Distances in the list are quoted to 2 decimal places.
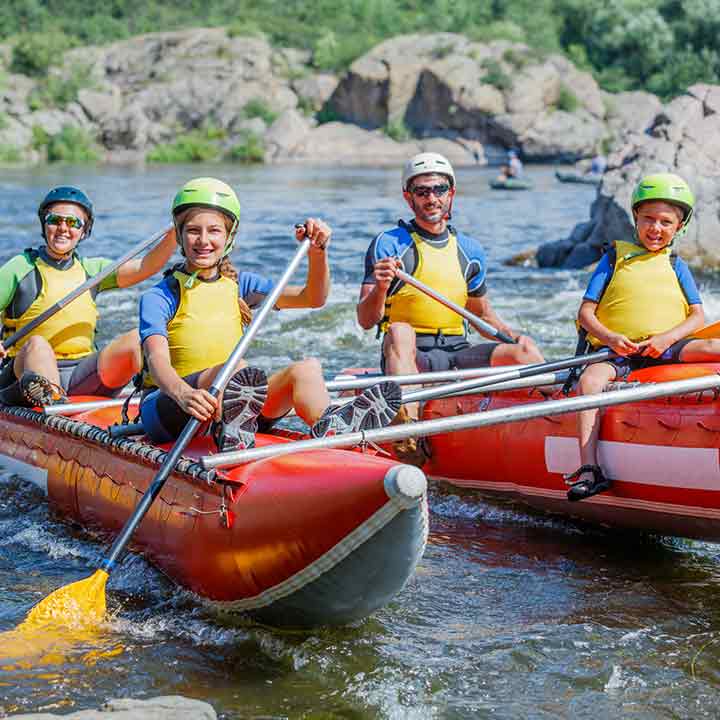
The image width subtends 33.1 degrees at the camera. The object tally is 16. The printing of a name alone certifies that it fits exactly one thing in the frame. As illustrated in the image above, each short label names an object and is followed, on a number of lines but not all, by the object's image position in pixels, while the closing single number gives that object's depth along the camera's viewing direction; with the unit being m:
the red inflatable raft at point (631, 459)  4.84
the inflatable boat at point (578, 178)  29.62
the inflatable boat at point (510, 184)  28.11
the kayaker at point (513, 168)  29.00
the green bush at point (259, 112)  47.11
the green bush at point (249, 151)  41.47
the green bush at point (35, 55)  50.81
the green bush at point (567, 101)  46.19
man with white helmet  6.22
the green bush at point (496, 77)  46.91
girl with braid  4.55
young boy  5.37
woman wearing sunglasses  6.03
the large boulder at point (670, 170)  14.26
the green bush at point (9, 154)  38.97
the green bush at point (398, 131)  47.28
